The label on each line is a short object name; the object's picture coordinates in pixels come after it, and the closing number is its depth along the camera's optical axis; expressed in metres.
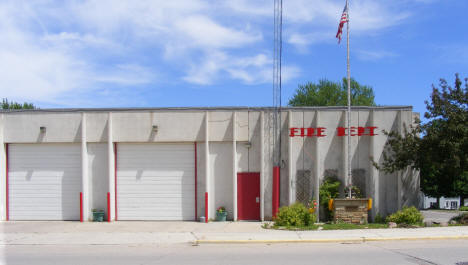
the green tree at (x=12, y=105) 42.75
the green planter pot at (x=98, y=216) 17.55
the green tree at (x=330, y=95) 53.38
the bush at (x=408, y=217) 15.18
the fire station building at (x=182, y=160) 17.34
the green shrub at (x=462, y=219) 15.26
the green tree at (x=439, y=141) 14.77
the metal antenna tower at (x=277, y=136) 17.55
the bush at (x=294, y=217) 15.20
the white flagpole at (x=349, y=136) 16.22
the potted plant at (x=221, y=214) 17.34
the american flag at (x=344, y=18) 16.28
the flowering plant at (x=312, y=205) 16.76
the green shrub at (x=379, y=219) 16.59
